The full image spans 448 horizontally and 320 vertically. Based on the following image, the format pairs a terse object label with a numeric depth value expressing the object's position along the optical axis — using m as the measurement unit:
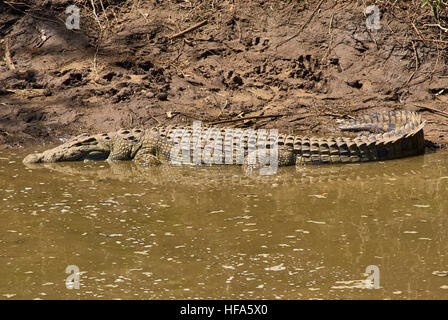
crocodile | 13.76
